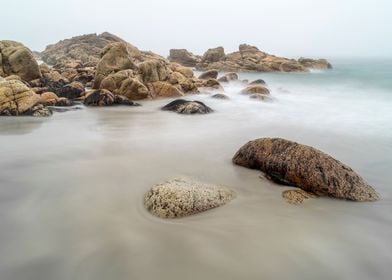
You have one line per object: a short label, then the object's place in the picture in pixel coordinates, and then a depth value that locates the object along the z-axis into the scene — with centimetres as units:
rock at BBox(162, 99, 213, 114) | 1329
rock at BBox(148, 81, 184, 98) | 1839
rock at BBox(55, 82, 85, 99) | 1617
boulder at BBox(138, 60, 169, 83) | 1914
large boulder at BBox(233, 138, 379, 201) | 556
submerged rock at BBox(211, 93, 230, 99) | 1876
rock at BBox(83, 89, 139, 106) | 1481
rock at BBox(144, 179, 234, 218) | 482
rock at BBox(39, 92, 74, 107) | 1438
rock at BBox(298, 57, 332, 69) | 6450
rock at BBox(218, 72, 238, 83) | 3080
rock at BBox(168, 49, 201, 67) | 6650
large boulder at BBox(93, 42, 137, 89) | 1889
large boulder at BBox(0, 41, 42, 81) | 1936
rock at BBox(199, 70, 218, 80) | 3198
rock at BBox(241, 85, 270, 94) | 2103
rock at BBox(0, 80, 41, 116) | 1191
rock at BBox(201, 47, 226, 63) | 6181
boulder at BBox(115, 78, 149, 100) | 1709
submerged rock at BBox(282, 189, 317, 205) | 535
